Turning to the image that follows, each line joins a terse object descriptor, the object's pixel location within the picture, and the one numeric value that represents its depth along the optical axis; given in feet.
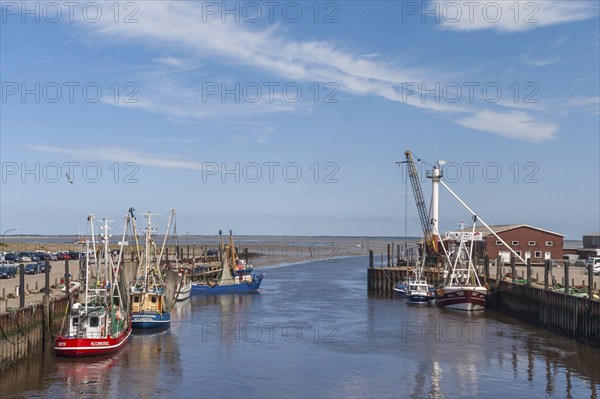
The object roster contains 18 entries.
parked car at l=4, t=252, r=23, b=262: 358.80
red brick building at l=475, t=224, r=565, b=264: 339.77
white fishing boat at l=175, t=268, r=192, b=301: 275.78
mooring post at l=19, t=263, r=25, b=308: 148.87
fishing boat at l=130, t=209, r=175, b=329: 194.90
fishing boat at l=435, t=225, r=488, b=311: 247.91
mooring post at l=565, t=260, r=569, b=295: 183.35
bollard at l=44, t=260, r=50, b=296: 160.15
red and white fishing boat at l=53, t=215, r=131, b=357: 152.15
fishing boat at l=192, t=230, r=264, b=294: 317.22
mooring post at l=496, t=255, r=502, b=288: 259.80
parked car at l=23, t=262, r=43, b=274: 295.28
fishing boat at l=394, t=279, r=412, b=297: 305.84
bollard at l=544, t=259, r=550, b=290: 205.20
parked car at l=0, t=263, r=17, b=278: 264.52
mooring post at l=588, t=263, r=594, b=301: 169.89
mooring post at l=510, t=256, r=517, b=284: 244.01
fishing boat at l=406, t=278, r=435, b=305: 277.81
